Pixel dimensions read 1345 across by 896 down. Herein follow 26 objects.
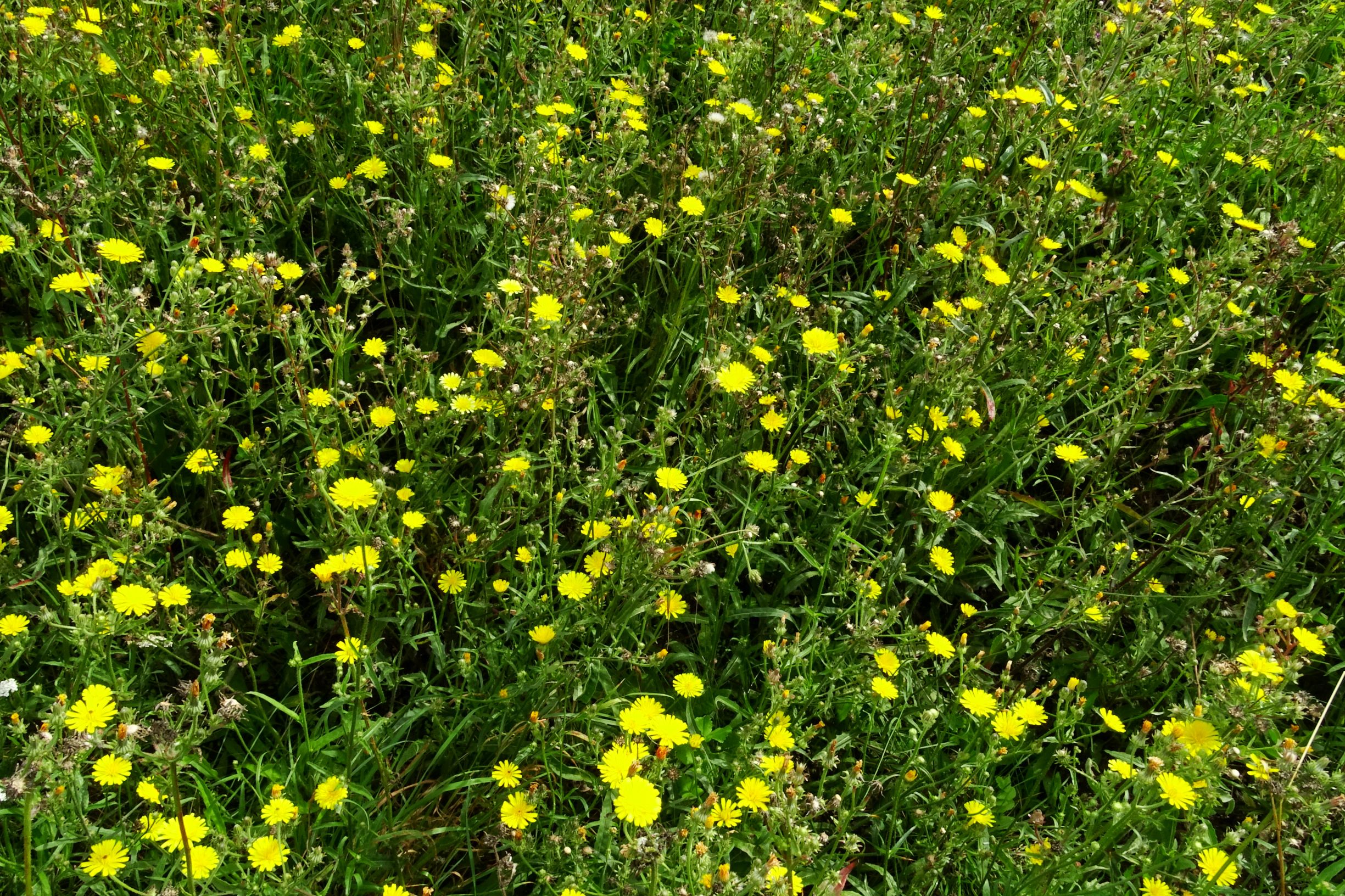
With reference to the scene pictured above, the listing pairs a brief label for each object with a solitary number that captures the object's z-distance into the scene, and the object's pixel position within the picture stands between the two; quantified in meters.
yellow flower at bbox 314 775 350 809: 1.00
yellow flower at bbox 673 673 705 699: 1.10
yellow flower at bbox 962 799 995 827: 1.05
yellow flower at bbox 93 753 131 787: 0.96
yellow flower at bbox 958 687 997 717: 1.11
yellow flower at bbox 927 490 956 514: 1.24
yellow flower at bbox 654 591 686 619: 1.11
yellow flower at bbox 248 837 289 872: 0.94
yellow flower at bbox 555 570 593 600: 1.08
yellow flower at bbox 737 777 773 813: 1.00
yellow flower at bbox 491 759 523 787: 1.03
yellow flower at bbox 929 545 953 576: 1.23
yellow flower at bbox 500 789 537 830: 1.00
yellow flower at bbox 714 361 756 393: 1.21
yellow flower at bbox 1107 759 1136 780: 0.95
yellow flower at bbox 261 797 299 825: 0.97
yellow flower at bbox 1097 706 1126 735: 1.14
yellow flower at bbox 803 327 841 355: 1.29
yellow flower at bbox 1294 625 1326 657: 1.04
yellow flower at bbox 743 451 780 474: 1.20
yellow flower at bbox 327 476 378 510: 1.09
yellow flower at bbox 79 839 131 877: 0.94
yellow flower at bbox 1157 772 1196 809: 0.98
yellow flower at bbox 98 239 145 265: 1.20
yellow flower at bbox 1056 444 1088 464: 1.29
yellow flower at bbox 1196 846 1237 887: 1.05
